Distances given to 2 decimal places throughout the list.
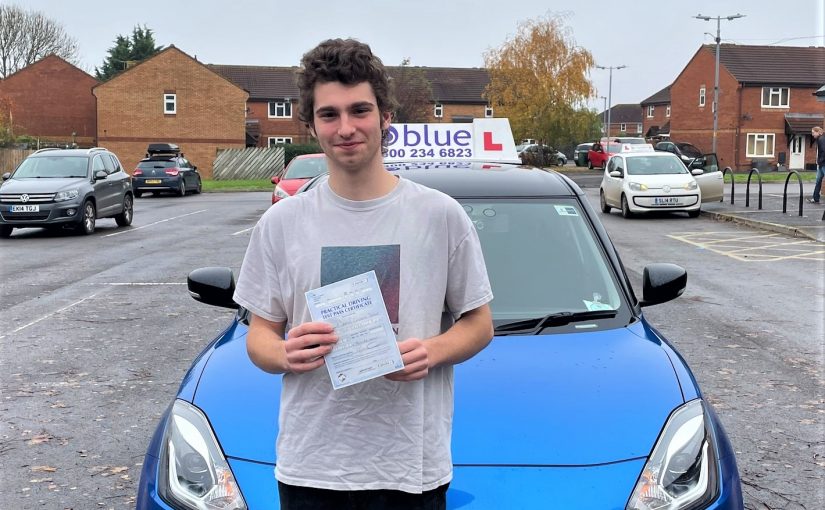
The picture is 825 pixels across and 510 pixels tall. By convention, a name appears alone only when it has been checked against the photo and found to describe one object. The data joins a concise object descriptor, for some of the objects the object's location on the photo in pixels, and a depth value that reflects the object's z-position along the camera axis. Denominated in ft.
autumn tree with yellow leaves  175.22
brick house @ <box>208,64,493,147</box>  230.68
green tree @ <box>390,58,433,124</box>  199.52
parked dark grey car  56.85
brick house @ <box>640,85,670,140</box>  305.94
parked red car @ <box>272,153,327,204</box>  58.23
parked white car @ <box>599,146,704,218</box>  71.10
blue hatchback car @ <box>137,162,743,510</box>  8.86
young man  6.71
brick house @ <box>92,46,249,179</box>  180.04
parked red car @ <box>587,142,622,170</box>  171.53
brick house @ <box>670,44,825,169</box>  211.41
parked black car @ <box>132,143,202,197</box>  112.37
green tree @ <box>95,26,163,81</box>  262.06
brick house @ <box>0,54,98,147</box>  203.00
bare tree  210.18
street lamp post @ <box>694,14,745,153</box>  153.89
